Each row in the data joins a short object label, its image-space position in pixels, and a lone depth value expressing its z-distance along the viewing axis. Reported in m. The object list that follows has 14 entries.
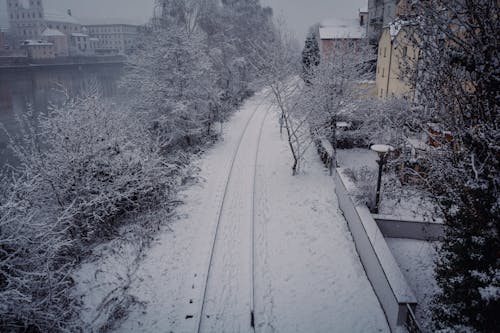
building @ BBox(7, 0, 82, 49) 99.38
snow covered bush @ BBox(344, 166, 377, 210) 9.84
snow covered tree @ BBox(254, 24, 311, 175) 14.46
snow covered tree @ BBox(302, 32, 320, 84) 36.48
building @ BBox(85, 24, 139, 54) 115.62
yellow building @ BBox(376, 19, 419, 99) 21.31
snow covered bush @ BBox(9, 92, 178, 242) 9.78
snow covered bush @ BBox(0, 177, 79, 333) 5.67
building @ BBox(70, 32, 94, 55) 100.71
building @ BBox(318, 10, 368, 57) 47.96
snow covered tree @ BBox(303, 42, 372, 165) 15.23
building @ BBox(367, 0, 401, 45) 37.75
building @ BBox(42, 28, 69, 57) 84.75
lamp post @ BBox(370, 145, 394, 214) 8.50
